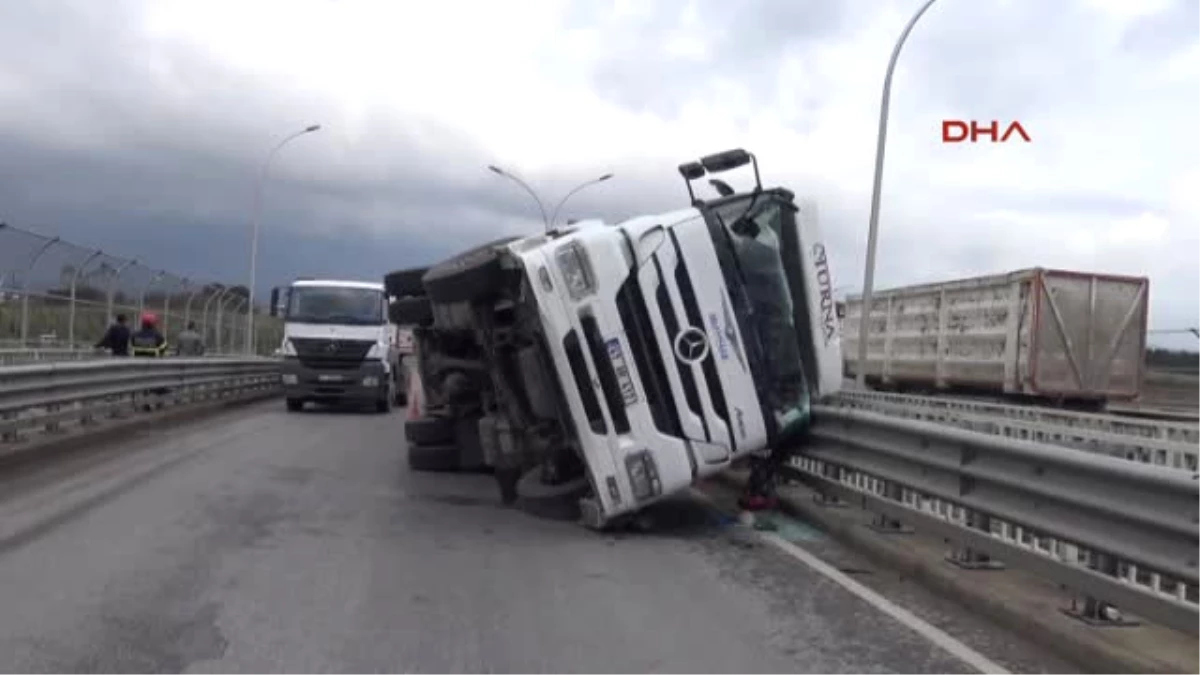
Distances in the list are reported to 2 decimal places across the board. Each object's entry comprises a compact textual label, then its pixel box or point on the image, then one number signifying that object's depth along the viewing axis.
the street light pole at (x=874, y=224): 21.20
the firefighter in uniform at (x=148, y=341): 22.30
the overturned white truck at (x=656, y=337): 9.56
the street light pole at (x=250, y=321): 39.94
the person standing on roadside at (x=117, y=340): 22.11
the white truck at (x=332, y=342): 25.73
